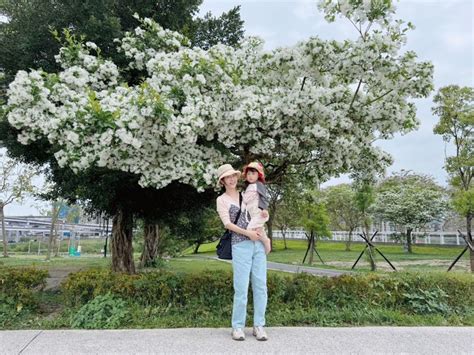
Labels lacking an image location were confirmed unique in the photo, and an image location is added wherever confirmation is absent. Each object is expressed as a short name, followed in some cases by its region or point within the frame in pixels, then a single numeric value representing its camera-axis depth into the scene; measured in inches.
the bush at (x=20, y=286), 182.7
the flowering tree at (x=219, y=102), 175.3
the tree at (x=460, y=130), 532.7
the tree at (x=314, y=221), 714.2
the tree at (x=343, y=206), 1263.5
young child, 149.6
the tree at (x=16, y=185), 864.3
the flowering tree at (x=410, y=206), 1109.7
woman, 146.2
